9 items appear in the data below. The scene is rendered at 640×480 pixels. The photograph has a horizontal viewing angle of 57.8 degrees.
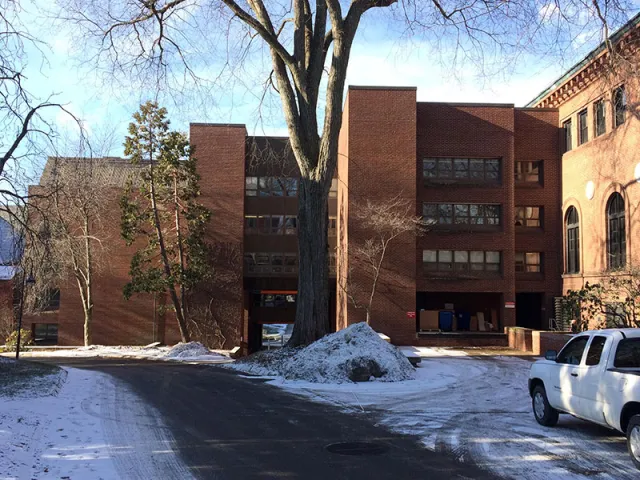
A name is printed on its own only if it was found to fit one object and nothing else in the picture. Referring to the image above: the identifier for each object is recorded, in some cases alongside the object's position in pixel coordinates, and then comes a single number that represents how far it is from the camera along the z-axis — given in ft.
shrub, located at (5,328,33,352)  99.81
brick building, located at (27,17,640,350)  106.73
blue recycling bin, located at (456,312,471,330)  120.88
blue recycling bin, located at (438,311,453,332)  117.29
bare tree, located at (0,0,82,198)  38.09
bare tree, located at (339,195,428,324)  105.40
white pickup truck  22.07
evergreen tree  100.01
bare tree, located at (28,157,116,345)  51.06
